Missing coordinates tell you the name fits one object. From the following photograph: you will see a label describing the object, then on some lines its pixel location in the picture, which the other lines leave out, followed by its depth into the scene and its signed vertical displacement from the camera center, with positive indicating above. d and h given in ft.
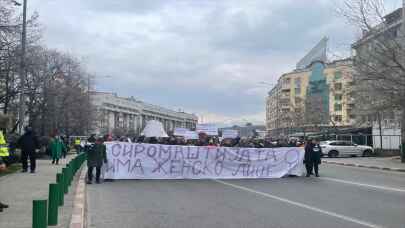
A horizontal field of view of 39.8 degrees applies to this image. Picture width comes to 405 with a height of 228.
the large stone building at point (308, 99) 257.55 +24.55
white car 157.28 -1.22
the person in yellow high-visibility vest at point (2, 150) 32.54 -0.28
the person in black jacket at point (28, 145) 69.15 +0.03
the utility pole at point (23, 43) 85.56 +15.66
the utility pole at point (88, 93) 214.40 +19.99
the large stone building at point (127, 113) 450.71 +30.40
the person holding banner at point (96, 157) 60.79 -1.30
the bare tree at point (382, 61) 96.78 +14.76
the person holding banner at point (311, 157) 73.46 -1.62
